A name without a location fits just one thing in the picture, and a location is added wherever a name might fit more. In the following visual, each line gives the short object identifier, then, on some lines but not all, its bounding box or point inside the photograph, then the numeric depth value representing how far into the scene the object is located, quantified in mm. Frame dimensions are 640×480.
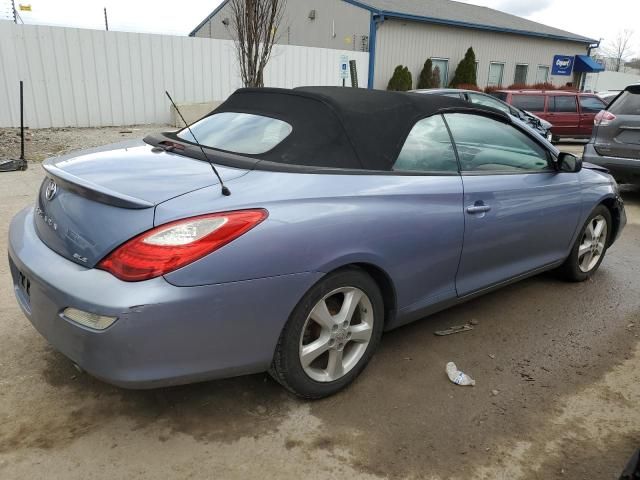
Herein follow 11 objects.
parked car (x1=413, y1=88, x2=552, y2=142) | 11453
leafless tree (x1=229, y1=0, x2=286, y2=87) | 8734
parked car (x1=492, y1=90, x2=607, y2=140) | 15195
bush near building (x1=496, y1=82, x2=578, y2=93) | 25828
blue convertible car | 2098
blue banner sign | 29230
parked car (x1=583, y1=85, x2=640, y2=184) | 6969
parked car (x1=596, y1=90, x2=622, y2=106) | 19397
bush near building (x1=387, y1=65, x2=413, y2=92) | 20844
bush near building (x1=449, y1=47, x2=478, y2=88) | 23750
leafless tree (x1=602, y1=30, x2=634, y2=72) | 60562
